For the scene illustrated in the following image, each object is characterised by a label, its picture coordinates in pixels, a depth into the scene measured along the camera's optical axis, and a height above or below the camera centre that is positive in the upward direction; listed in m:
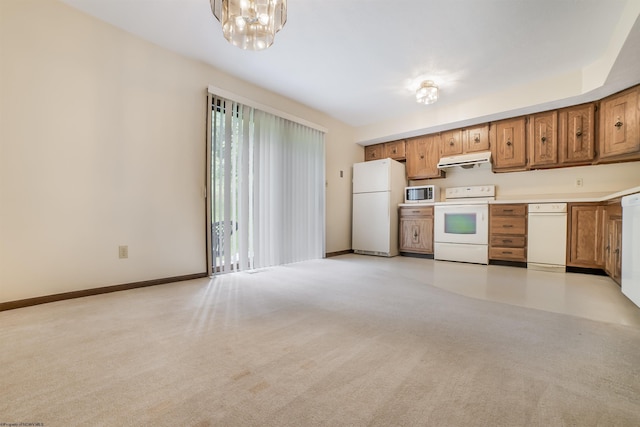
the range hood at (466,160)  4.05 +0.80
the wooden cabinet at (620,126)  2.85 +0.96
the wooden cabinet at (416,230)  4.49 -0.36
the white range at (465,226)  3.93 -0.27
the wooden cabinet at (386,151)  5.05 +1.18
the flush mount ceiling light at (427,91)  3.44 +1.57
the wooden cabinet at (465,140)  4.14 +1.14
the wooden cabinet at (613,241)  2.51 -0.33
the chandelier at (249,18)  1.75 +1.33
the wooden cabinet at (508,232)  3.66 -0.33
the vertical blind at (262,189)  3.15 +0.28
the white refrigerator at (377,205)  4.67 +0.08
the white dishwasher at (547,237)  3.38 -0.37
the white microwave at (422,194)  4.56 +0.28
